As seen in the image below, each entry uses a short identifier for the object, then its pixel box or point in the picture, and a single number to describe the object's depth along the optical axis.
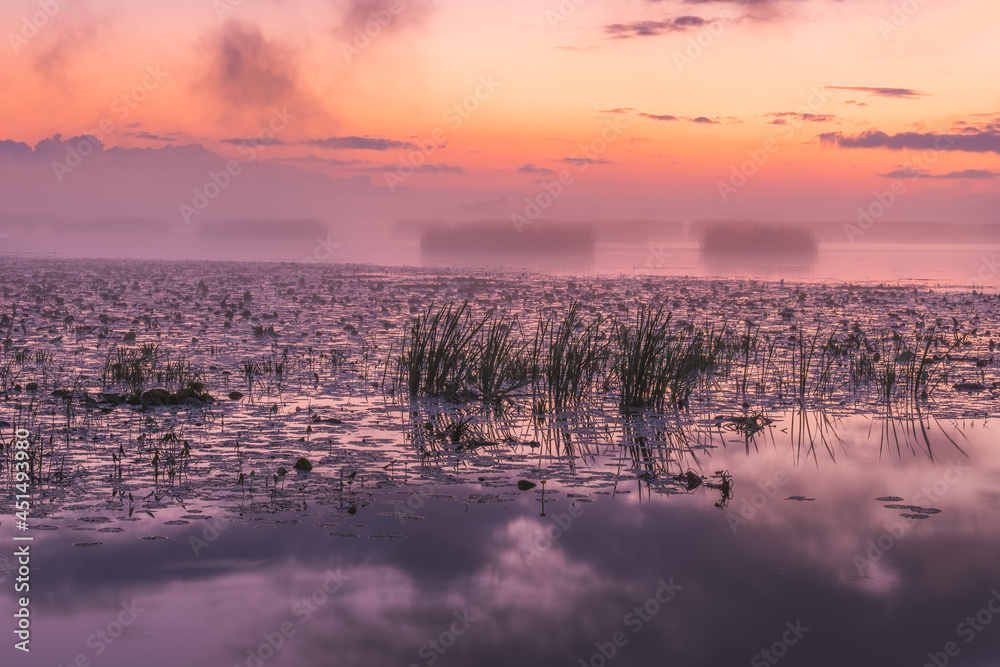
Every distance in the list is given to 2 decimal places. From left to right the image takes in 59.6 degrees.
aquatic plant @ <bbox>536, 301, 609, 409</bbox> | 14.52
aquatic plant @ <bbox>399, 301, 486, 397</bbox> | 14.50
